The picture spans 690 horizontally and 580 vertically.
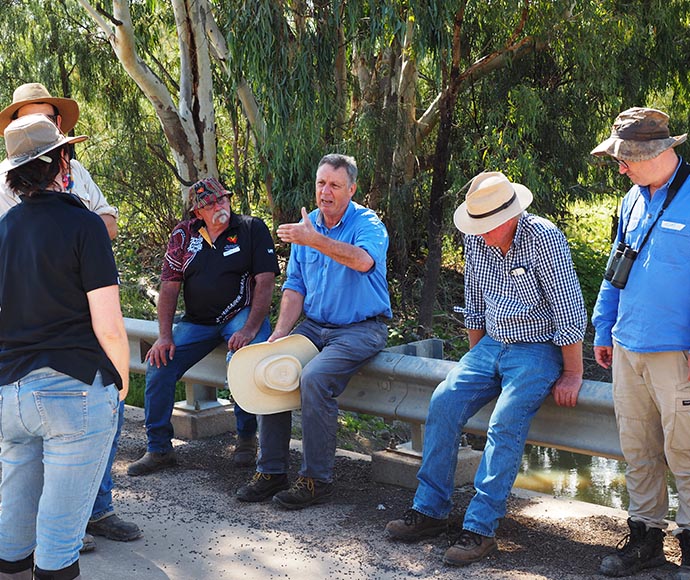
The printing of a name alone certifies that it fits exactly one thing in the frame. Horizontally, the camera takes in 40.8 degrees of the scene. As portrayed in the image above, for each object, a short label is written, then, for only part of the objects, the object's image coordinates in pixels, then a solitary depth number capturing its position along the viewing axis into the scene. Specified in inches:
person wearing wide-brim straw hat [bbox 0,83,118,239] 192.2
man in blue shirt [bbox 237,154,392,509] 200.1
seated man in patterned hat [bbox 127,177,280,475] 230.5
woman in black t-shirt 127.9
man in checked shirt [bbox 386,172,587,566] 173.2
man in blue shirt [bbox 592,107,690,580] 157.3
